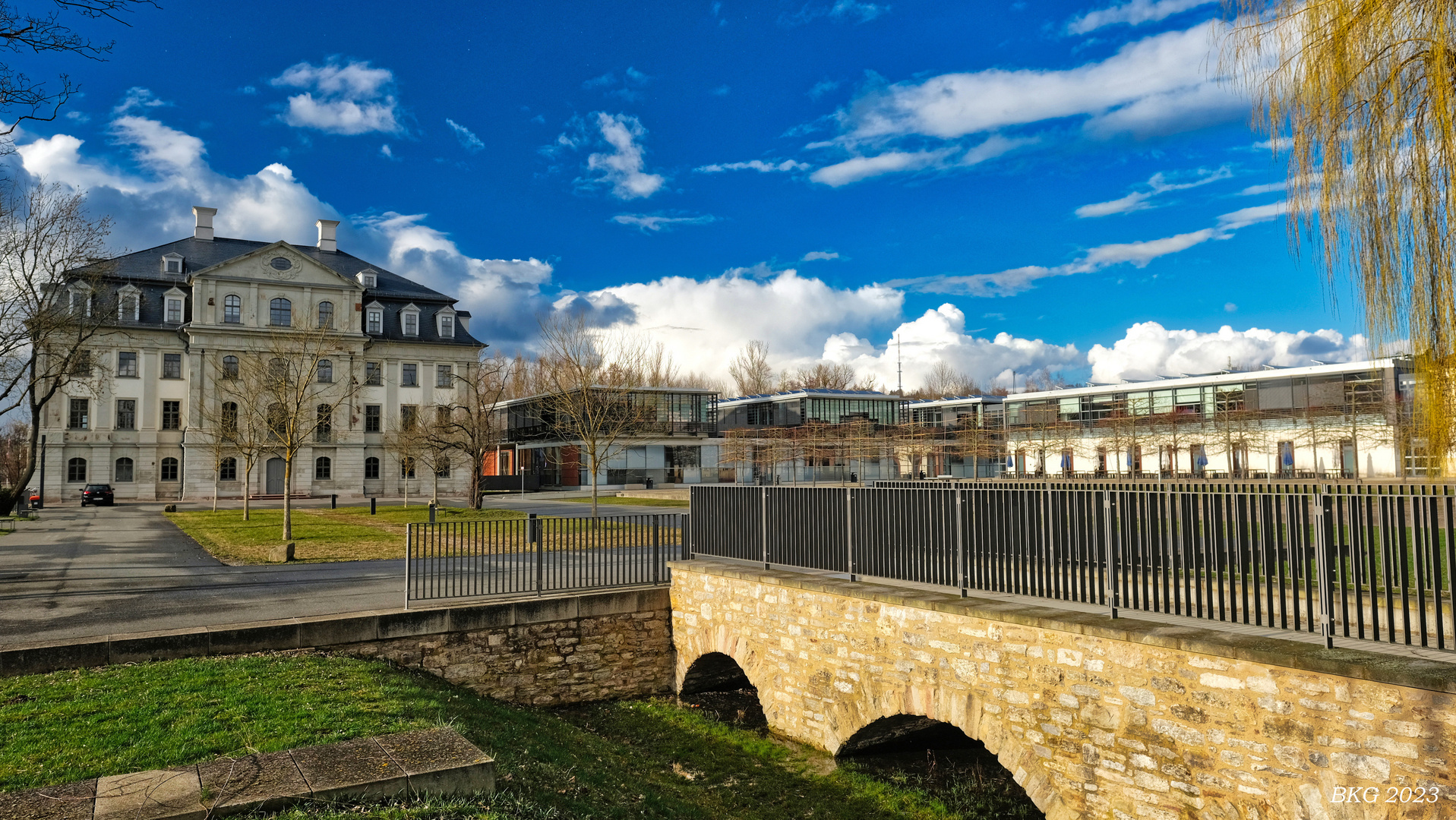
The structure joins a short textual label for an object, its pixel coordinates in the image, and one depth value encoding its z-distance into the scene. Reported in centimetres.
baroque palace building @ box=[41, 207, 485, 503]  4775
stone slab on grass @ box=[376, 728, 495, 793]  523
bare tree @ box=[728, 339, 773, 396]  9075
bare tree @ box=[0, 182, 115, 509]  2012
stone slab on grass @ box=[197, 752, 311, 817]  474
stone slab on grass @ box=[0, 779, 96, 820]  452
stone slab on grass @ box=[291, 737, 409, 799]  497
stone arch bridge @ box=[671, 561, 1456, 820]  522
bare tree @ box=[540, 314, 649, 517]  2702
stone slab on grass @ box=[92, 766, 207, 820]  455
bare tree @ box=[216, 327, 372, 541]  2538
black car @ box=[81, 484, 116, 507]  4206
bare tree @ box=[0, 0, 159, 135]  755
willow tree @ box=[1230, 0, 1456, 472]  593
